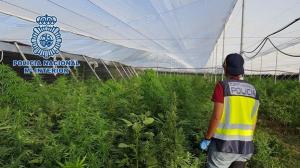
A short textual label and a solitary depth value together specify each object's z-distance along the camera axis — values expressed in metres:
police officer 1.59
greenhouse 1.63
